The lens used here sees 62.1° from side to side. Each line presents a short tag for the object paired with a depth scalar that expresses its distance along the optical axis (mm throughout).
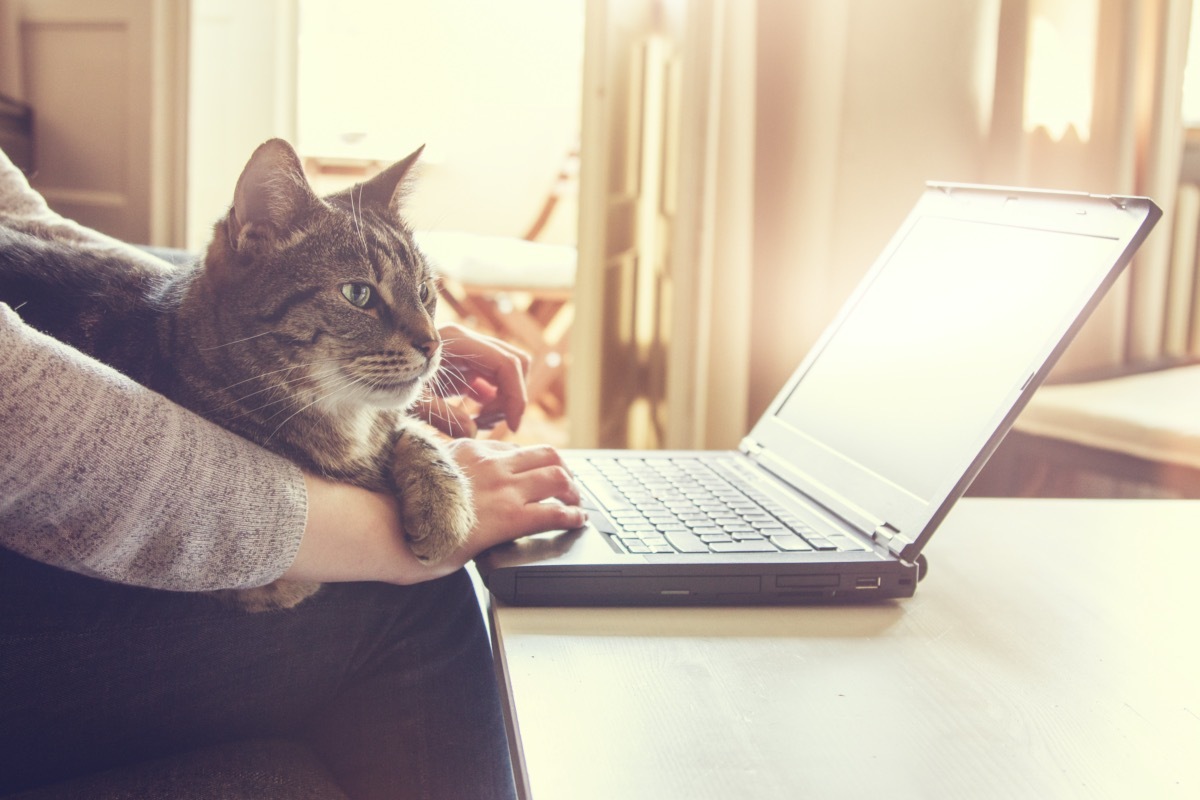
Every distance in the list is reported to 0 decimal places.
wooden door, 2438
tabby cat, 812
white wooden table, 495
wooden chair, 3115
